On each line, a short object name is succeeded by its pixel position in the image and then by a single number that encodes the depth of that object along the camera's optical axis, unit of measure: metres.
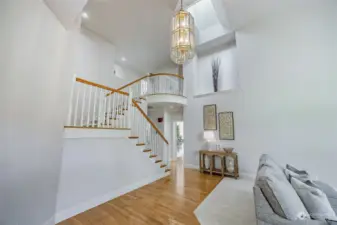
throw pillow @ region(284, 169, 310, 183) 1.84
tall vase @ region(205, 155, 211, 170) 5.05
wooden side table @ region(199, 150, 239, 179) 4.31
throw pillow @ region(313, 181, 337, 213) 1.82
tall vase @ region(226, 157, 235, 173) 4.39
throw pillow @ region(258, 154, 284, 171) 1.96
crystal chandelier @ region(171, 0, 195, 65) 3.19
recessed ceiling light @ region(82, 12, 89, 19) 4.56
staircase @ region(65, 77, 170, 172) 3.64
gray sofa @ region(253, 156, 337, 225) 1.25
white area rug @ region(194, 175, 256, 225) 2.17
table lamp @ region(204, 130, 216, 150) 4.75
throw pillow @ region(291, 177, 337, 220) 1.30
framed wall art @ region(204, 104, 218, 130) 5.18
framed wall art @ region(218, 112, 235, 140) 4.78
